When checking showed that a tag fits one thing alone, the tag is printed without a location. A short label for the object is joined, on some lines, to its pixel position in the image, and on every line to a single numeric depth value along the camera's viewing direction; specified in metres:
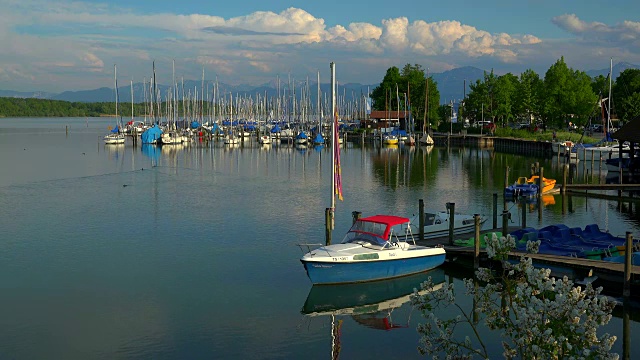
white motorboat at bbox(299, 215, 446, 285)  27.05
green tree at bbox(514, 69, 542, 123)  122.31
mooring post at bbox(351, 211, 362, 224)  32.67
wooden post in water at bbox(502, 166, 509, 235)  31.12
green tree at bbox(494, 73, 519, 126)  131.00
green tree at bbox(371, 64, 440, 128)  148.62
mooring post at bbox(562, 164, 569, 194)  49.07
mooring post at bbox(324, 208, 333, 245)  31.23
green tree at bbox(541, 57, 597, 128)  108.81
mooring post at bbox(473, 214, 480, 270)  28.73
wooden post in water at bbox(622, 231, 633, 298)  23.80
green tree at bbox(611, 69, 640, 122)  105.56
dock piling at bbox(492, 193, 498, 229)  37.07
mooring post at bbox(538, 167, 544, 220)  48.72
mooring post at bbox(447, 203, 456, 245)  31.88
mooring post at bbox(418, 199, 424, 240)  33.18
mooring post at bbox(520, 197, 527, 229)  36.88
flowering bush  10.27
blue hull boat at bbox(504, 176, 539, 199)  52.12
